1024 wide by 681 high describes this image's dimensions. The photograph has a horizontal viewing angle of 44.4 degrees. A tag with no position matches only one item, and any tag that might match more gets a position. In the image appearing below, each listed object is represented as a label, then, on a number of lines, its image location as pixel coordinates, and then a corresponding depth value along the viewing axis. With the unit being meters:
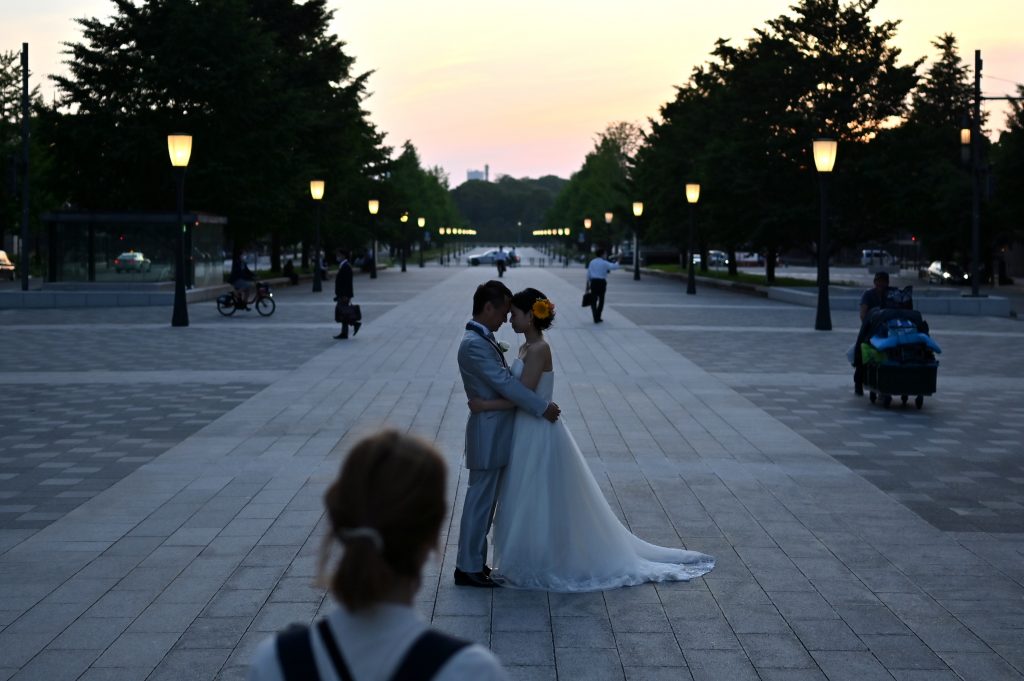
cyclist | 29.07
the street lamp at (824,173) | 25.27
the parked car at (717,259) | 89.19
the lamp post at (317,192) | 41.28
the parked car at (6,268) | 54.81
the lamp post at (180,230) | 25.00
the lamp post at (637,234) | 53.53
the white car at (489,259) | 92.49
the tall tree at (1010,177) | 46.06
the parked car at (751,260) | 98.00
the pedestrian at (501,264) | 54.74
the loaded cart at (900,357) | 13.40
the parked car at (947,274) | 54.50
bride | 6.42
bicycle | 29.00
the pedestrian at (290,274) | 50.00
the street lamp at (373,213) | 55.69
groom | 6.36
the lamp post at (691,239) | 41.53
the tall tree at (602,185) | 99.81
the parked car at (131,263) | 37.59
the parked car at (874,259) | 83.77
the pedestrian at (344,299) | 22.20
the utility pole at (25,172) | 37.53
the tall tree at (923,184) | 42.72
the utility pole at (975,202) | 33.75
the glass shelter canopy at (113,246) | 37.16
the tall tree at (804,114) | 43.62
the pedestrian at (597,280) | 26.73
